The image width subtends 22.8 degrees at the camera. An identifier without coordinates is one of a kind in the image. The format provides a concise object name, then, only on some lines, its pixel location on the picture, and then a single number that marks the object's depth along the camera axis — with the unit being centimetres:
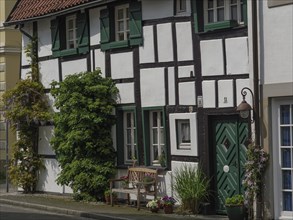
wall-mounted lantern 1385
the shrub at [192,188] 1500
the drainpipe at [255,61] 1388
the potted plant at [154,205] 1561
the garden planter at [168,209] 1542
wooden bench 1609
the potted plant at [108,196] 1711
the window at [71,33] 1939
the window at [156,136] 1661
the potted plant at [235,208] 1391
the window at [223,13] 1462
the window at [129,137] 1742
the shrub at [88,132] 1748
